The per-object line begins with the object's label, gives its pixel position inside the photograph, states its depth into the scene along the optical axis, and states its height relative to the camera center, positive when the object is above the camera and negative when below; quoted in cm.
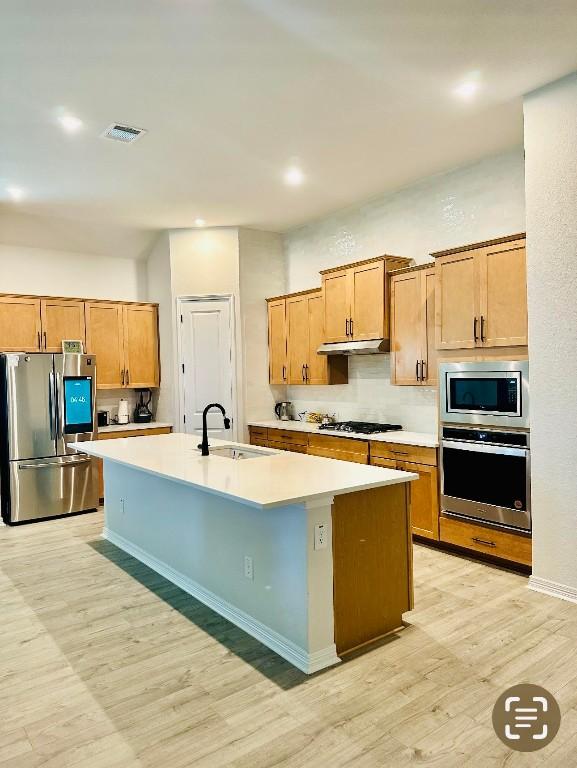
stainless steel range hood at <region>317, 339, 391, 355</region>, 481 +25
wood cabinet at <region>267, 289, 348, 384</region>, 564 +36
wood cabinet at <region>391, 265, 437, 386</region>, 439 +40
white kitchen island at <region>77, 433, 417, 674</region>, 251 -91
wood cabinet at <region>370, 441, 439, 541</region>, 410 -84
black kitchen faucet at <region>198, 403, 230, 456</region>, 352 -45
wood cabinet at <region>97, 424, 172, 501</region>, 587 -62
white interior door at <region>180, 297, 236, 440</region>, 617 +24
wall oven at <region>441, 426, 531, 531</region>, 348 -72
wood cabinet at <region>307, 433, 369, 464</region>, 469 -68
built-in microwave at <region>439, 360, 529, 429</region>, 346 -15
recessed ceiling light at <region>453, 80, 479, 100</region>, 317 +172
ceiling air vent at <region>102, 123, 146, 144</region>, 366 +173
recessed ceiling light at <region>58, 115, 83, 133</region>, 350 +172
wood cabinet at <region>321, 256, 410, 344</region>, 477 +71
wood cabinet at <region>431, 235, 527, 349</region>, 356 +54
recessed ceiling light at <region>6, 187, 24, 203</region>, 482 +174
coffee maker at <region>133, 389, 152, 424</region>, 653 -36
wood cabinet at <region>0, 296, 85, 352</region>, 555 +62
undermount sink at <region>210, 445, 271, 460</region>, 368 -53
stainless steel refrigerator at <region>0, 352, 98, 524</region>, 520 -53
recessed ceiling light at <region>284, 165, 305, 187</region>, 452 +175
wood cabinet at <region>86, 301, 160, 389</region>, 612 +43
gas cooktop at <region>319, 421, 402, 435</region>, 488 -50
